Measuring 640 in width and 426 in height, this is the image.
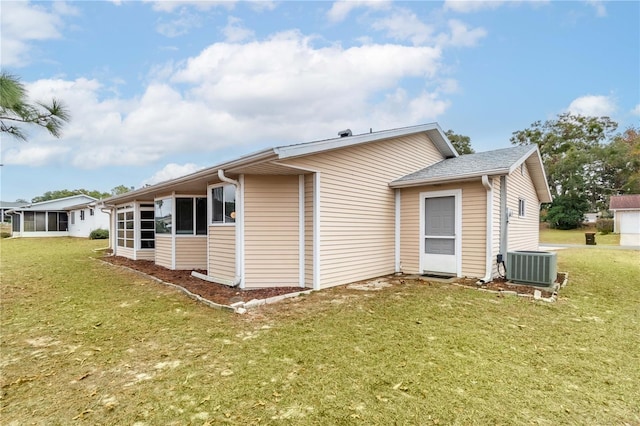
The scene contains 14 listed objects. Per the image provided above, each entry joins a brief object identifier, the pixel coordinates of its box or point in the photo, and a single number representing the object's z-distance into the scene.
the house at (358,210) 6.86
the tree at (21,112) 4.17
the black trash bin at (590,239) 19.30
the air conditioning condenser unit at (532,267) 6.72
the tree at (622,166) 31.50
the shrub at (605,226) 27.06
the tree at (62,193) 55.12
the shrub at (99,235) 23.58
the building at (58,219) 25.33
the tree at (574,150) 32.50
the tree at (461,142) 32.66
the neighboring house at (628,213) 23.14
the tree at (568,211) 31.36
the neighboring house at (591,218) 33.70
